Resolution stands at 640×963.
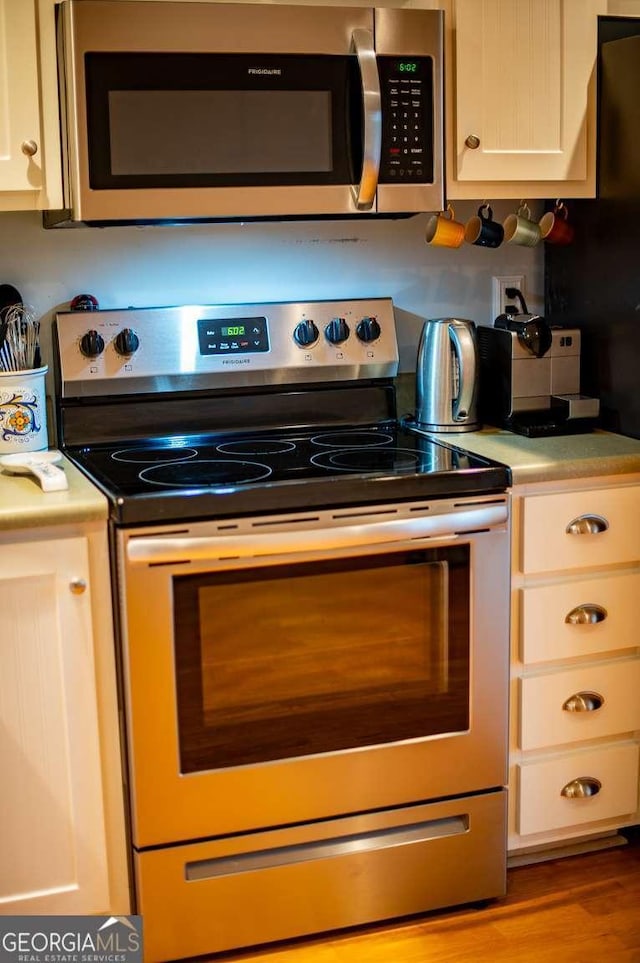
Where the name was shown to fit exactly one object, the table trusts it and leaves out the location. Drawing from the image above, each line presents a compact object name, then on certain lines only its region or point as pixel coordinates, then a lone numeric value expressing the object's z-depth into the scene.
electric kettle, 2.53
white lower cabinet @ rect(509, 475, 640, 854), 2.35
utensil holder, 2.33
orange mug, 2.60
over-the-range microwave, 2.22
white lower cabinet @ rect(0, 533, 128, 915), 2.06
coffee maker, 2.58
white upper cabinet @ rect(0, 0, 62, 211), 2.18
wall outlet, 2.87
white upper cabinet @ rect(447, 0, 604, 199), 2.43
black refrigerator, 2.47
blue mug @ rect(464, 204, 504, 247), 2.62
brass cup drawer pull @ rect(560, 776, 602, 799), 2.49
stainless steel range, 2.09
